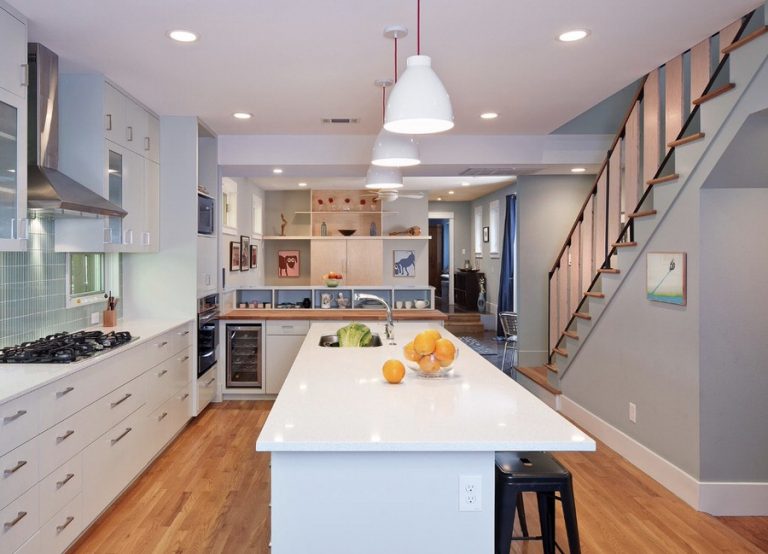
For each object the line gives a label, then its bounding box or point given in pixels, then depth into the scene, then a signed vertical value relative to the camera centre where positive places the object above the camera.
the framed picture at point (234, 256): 6.82 +0.17
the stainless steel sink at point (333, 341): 3.85 -0.47
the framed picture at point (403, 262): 10.04 +0.15
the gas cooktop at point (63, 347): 2.80 -0.41
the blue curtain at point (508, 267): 9.72 +0.07
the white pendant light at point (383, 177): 3.70 +0.60
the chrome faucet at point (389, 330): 3.76 -0.39
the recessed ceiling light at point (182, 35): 2.94 +1.21
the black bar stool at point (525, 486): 2.01 -0.75
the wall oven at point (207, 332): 4.97 -0.56
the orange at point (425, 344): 2.51 -0.32
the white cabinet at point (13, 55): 2.59 +0.99
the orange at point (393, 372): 2.40 -0.42
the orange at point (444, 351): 2.50 -0.35
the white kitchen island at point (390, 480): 1.74 -0.66
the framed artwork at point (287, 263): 9.66 +0.12
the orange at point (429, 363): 2.53 -0.40
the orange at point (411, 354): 2.56 -0.37
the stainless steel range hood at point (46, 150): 2.95 +0.66
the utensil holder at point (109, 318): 4.21 -0.35
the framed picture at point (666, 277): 3.34 -0.04
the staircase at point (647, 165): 2.92 +0.69
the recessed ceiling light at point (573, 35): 2.94 +1.21
